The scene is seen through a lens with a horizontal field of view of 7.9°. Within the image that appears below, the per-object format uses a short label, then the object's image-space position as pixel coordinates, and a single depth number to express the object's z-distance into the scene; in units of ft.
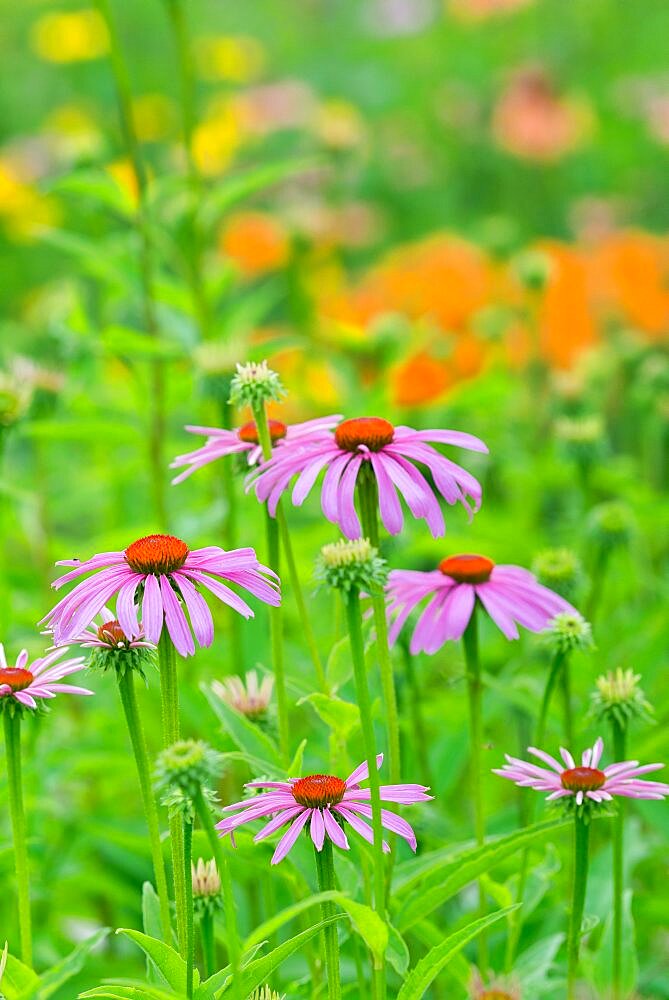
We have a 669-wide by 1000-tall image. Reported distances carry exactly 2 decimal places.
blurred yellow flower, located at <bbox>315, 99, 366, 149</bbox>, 14.03
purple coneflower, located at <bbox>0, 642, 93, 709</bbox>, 6.35
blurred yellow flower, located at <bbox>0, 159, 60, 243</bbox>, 18.72
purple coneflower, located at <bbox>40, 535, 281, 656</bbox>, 6.22
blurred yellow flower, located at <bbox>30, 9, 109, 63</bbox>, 25.02
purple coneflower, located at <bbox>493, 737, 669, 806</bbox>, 6.32
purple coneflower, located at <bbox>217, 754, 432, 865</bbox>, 6.25
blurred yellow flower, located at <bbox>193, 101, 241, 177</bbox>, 18.97
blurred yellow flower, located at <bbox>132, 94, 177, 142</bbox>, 24.65
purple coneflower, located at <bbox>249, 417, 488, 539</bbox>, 6.35
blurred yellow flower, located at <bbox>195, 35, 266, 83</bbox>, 26.26
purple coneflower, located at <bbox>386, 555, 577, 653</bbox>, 6.59
